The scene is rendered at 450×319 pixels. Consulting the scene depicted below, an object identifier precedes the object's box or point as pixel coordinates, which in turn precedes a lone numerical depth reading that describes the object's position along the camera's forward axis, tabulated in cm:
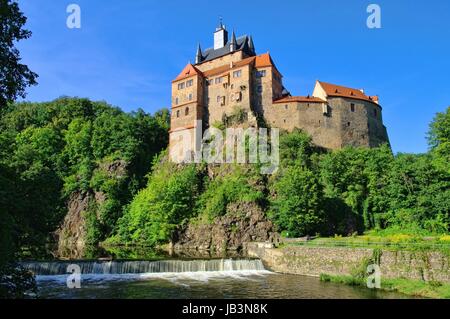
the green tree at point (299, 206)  4097
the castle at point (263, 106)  6244
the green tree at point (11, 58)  1439
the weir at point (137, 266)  3027
